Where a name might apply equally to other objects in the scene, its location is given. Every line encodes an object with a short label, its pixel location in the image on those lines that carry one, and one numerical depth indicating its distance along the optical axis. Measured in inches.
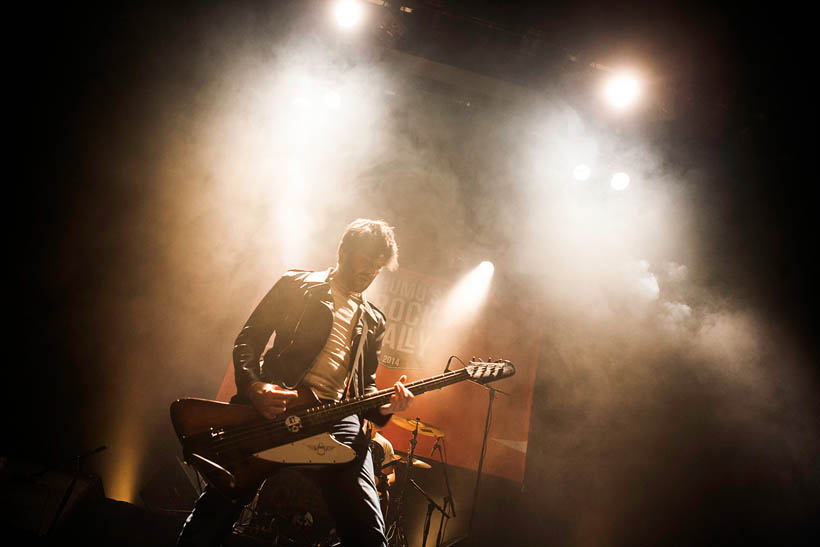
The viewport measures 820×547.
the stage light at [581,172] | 200.7
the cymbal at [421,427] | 140.8
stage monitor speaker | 99.8
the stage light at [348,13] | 170.7
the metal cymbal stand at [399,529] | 126.2
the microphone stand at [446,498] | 142.9
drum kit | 109.2
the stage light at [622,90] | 173.6
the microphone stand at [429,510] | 132.8
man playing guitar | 67.7
